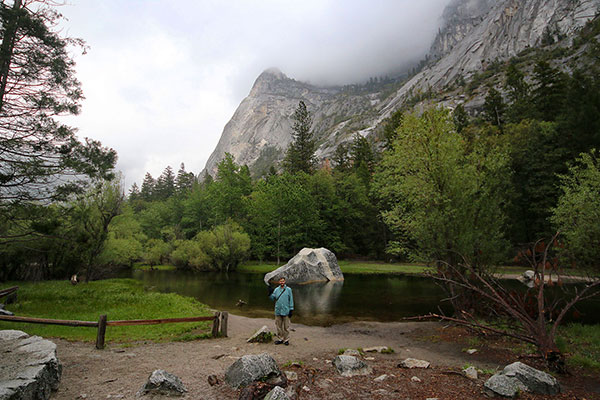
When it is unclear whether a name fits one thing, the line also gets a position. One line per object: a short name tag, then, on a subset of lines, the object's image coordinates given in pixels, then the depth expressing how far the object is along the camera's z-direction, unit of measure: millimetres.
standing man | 10797
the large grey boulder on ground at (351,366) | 7492
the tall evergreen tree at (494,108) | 63812
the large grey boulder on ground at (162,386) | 6137
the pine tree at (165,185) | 100688
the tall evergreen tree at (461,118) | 65750
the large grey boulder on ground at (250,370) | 6465
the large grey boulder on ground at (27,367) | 5055
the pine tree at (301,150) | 69250
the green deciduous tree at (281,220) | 50219
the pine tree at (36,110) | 9930
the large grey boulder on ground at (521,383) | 5848
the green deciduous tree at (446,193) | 13570
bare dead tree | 7051
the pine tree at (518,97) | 54969
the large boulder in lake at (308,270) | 31938
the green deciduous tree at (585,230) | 15703
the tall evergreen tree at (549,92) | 48312
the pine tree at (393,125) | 66056
